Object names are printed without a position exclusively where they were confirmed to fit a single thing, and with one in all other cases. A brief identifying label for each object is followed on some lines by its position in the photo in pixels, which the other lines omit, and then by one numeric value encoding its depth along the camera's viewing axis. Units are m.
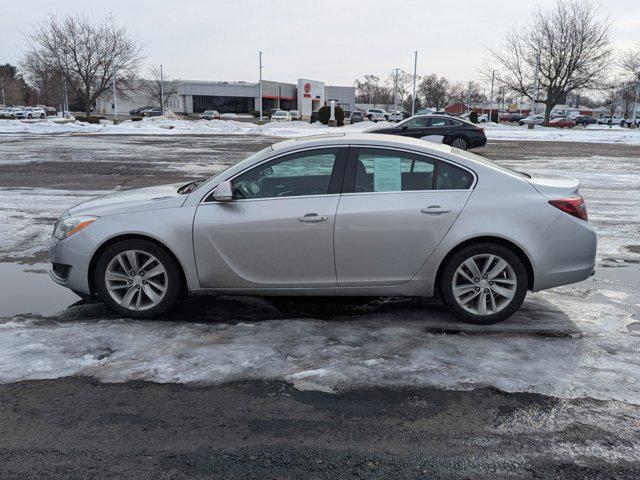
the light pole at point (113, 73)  54.12
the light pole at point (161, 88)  80.16
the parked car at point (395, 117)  68.50
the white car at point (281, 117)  59.99
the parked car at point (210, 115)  70.25
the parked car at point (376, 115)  71.75
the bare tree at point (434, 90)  112.19
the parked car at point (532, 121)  55.79
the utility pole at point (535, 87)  55.56
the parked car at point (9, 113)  63.03
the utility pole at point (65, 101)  66.55
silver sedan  4.76
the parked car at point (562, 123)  66.06
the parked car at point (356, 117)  65.38
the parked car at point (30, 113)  65.50
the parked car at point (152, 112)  74.75
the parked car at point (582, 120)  75.14
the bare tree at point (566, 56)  57.22
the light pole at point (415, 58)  74.25
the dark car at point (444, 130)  21.56
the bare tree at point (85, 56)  52.12
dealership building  100.19
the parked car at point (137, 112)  80.40
